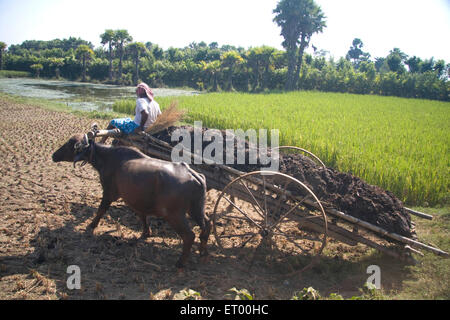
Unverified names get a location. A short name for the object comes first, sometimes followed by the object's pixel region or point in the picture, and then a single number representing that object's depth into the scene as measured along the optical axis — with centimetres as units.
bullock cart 330
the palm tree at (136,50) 3747
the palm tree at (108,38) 3819
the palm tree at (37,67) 3987
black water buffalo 324
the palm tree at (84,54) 3887
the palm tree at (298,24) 3500
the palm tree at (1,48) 4108
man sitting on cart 464
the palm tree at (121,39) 3842
